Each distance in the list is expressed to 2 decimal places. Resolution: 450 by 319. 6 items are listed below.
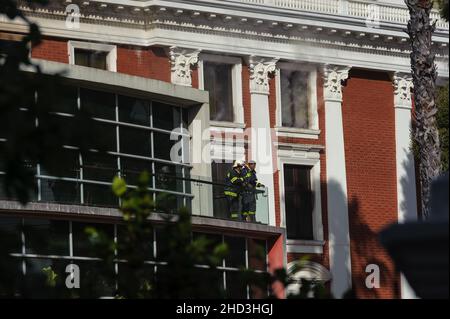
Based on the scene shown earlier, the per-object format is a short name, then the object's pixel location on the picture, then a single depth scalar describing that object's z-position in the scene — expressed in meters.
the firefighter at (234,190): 39.75
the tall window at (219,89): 48.69
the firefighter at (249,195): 40.41
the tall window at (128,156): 34.78
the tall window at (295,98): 50.75
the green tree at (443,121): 45.36
